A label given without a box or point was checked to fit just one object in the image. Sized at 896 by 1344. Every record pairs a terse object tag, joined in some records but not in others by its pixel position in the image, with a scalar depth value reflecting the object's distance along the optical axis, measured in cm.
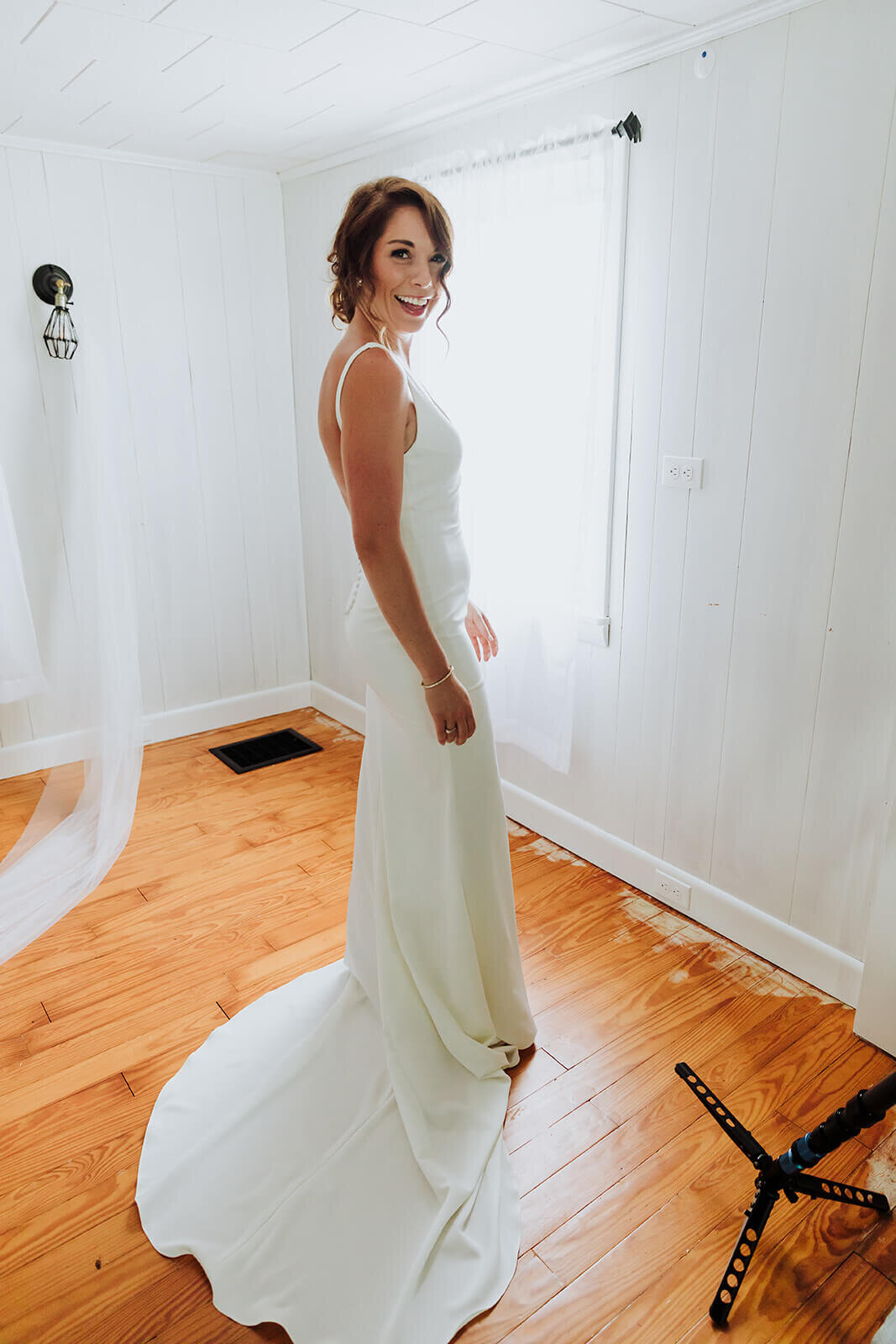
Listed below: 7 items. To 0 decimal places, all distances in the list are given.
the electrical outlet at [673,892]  235
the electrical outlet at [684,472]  209
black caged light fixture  292
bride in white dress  140
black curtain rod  203
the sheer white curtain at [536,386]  216
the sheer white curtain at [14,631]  280
